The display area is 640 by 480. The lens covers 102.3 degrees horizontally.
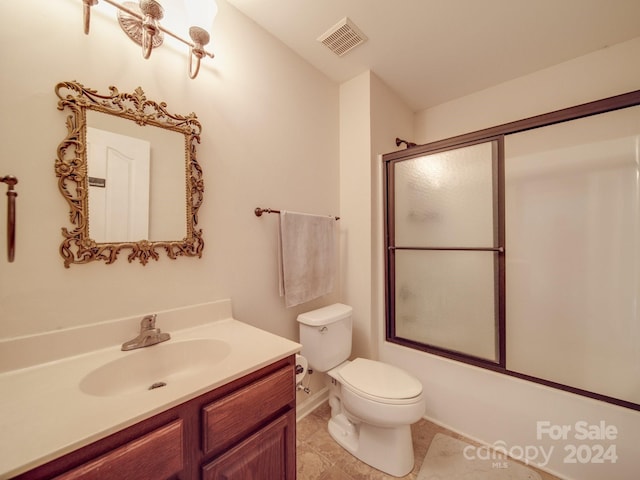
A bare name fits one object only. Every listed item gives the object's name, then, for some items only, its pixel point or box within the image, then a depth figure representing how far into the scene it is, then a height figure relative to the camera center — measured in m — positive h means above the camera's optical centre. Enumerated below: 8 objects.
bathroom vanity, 0.53 -0.43
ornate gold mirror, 0.90 +0.26
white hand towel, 1.53 -0.08
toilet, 1.27 -0.79
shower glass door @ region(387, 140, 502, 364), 1.54 -0.06
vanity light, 0.92 +0.85
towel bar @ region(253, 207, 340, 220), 1.44 +0.18
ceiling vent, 1.50 +1.26
